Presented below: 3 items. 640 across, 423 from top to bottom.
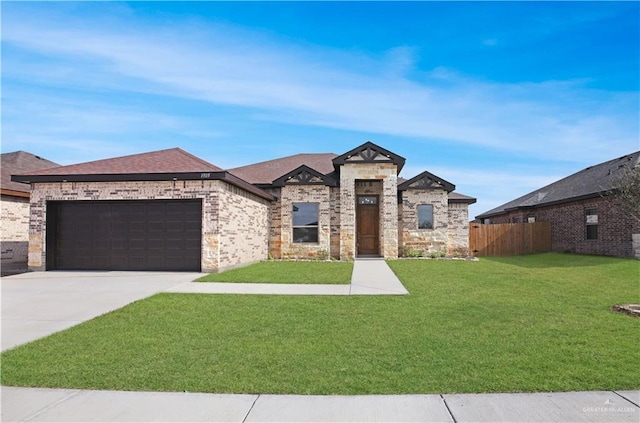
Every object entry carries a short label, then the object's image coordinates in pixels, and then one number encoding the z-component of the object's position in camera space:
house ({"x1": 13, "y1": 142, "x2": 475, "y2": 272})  13.54
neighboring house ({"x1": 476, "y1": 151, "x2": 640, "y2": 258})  18.05
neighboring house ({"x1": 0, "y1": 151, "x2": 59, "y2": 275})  15.09
